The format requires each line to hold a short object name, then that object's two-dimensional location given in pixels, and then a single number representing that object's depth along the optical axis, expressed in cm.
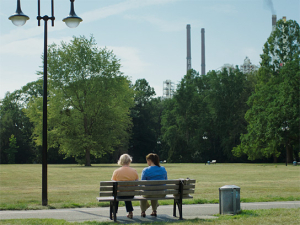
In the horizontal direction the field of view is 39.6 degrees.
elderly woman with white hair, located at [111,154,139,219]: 958
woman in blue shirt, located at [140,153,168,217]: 978
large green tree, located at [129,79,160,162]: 8744
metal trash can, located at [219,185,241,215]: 970
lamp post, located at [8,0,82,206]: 1205
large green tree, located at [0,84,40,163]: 8006
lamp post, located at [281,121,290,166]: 5504
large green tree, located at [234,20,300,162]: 5497
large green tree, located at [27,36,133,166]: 5444
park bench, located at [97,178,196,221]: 920
